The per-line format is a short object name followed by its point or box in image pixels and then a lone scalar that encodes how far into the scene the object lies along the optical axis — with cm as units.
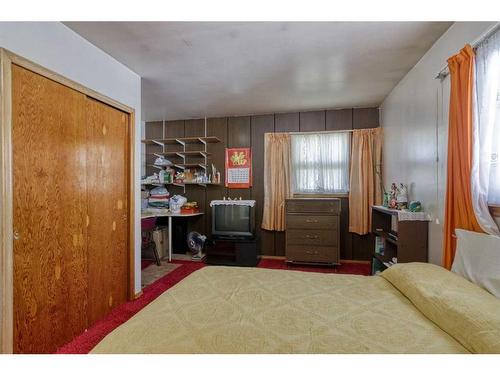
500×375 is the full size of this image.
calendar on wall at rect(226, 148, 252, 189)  443
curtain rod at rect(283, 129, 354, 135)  400
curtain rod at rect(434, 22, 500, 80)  140
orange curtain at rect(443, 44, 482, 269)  158
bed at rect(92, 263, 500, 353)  95
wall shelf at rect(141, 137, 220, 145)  435
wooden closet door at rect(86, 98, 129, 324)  219
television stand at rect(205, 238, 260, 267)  400
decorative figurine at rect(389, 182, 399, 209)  285
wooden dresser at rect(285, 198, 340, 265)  368
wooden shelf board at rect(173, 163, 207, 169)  449
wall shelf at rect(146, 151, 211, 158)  443
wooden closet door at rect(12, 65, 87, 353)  160
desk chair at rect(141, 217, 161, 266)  360
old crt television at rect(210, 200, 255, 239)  415
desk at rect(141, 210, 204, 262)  405
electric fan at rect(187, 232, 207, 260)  427
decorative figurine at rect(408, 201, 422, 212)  244
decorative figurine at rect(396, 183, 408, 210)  272
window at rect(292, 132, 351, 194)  408
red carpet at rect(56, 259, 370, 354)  194
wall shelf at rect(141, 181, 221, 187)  447
